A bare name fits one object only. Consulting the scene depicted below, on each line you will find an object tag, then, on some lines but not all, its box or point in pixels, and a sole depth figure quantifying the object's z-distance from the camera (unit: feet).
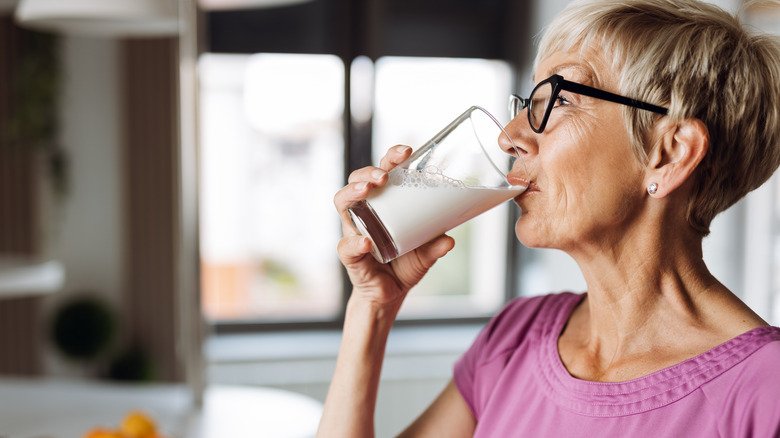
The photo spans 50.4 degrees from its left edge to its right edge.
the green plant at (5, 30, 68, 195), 13.62
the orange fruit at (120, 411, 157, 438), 5.70
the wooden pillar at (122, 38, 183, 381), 14.30
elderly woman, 3.63
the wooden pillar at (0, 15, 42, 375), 13.91
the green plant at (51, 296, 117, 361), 14.17
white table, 6.46
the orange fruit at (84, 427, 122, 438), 5.46
